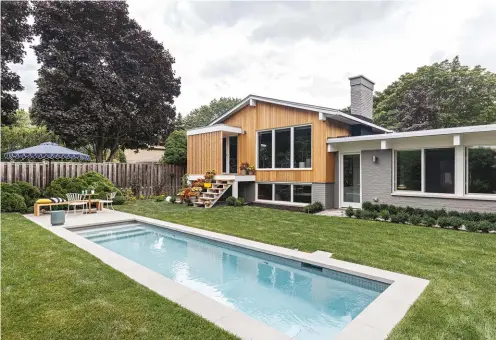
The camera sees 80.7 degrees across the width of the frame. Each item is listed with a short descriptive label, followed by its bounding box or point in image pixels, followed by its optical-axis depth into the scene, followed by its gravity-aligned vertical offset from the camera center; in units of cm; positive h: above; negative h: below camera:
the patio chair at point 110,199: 1130 -103
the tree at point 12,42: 1488 +719
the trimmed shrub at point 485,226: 750 -135
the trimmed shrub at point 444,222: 807 -133
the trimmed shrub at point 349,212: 987 -129
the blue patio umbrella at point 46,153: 1066 +77
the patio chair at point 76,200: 1050 -98
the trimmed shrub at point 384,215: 931 -132
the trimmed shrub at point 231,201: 1284 -120
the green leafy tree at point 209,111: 3887 +850
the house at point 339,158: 896 +62
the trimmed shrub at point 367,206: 1028 -115
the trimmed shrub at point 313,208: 1101 -129
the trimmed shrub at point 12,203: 1008 -102
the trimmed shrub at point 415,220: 856 -135
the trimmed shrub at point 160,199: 1458 -126
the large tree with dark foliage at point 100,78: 1752 +642
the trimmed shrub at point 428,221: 837 -136
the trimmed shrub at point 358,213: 966 -132
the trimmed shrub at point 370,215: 945 -134
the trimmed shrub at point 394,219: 892 -138
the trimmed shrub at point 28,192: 1091 -70
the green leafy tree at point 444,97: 2175 +598
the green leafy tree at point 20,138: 2342 +287
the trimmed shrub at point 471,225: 765 -137
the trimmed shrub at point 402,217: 883 -131
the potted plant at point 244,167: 1384 +32
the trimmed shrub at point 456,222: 791 -131
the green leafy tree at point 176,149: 1716 +148
